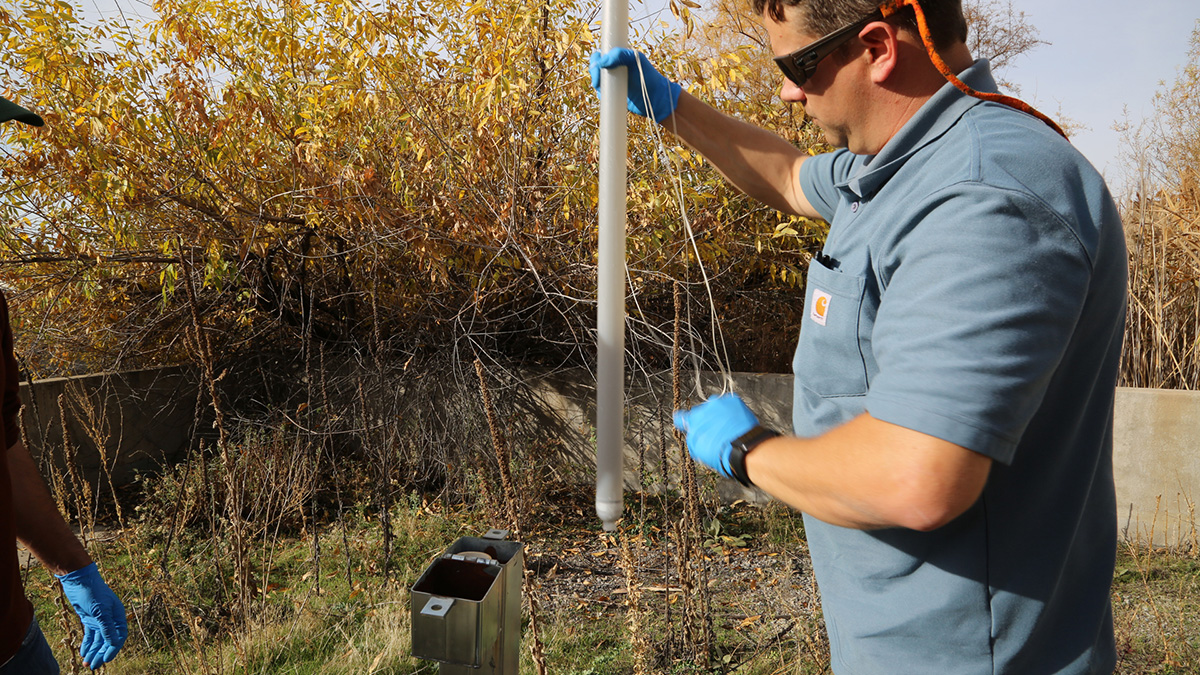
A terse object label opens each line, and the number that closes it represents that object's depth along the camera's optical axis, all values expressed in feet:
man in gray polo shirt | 3.35
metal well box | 4.90
